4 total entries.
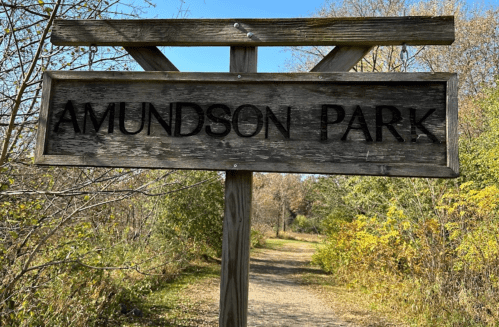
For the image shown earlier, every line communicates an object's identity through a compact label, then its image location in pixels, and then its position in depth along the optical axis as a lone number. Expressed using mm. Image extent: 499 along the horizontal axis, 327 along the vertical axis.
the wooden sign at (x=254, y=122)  1873
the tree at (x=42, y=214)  3738
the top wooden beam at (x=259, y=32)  1966
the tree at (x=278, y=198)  34938
